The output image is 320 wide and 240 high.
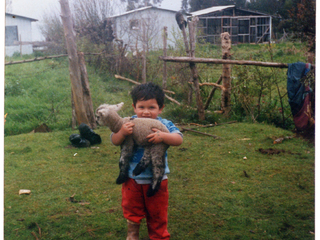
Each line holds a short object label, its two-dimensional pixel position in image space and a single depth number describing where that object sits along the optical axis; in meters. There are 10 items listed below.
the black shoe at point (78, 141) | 3.63
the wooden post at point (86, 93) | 4.22
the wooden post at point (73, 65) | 3.66
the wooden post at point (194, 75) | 4.31
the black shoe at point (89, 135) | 3.69
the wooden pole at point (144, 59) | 4.20
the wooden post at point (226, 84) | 4.39
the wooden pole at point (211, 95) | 4.79
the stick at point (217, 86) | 4.54
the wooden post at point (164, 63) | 4.10
